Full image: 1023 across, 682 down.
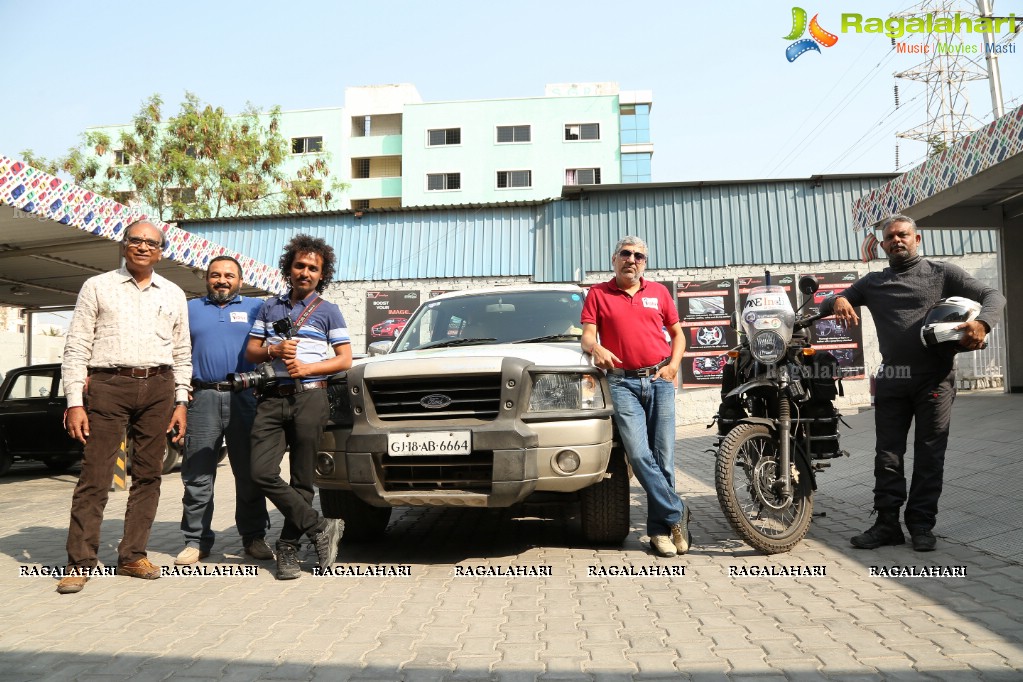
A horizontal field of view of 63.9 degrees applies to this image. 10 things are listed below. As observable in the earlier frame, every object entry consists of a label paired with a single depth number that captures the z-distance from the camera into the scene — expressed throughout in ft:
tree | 105.29
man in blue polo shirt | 17.46
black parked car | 36.96
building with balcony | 137.18
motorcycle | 16.75
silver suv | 15.92
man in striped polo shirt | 15.72
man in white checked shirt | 15.42
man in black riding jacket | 16.99
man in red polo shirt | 16.87
